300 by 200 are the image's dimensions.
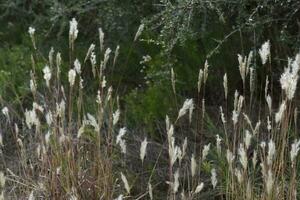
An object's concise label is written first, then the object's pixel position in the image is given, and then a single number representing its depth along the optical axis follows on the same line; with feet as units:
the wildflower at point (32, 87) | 17.60
